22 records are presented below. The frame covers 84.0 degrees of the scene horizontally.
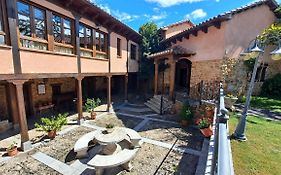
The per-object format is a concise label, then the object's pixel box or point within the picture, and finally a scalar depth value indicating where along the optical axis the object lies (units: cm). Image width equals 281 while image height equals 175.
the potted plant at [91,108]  1059
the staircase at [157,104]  1231
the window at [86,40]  948
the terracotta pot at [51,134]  761
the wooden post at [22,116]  622
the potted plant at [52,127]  758
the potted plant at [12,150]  607
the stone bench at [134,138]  662
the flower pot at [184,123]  941
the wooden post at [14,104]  636
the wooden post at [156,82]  1452
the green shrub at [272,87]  1124
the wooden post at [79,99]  942
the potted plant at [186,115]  926
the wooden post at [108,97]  1242
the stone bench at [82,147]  597
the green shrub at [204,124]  724
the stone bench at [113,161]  477
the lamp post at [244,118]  466
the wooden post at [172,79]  1189
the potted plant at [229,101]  807
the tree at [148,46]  1767
